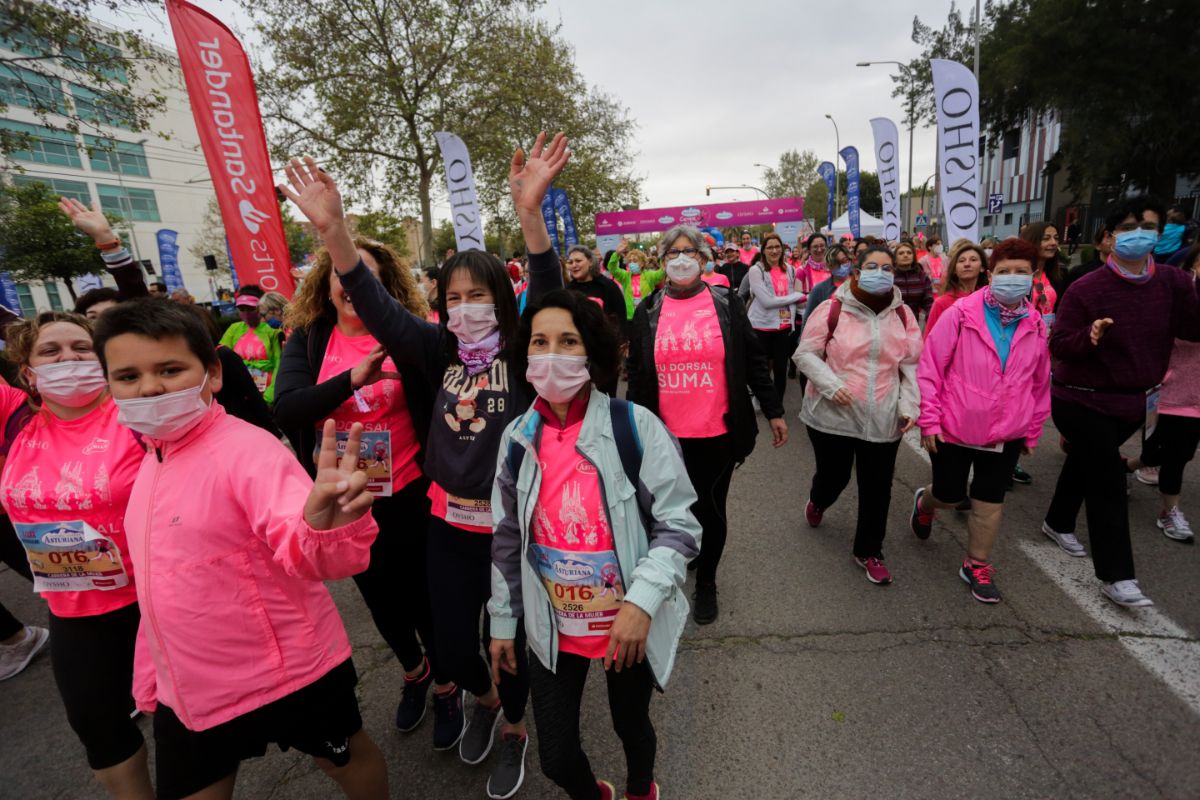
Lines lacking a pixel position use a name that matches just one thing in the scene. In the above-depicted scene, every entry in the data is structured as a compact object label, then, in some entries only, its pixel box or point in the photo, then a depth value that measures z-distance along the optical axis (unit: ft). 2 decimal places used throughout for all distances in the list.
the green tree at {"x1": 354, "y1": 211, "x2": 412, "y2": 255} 62.90
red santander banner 15.80
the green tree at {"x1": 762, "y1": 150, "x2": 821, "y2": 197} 195.00
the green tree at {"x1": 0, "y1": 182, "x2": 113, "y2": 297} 78.93
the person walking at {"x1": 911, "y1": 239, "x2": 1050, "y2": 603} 10.25
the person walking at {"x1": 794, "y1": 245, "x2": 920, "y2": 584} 10.93
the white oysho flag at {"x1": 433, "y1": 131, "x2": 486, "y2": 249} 27.71
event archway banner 93.40
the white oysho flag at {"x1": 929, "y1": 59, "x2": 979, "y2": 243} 19.38
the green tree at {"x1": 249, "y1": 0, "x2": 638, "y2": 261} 51.08
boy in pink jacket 4.93
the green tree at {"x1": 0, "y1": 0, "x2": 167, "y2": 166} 27.32
